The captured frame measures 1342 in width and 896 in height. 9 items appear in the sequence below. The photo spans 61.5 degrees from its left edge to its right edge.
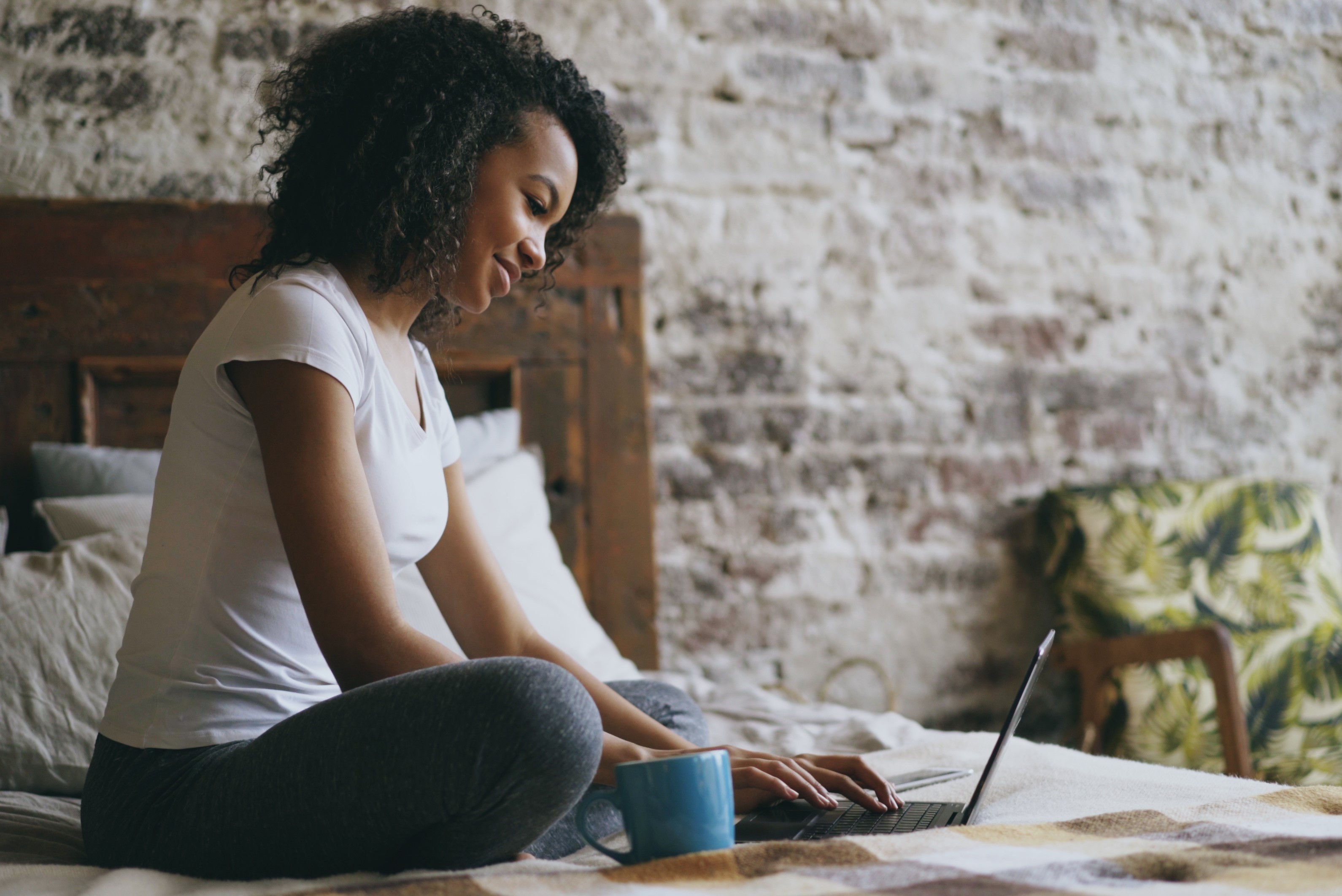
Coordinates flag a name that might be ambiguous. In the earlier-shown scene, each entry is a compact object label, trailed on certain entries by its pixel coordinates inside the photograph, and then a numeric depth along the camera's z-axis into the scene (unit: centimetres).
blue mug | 90
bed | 98
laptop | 109
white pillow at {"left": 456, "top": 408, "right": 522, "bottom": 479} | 211
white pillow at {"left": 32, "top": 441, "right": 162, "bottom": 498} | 191
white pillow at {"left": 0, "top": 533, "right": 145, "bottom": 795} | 149
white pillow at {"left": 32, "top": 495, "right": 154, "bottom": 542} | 178
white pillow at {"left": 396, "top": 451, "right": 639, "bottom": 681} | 194
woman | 94
